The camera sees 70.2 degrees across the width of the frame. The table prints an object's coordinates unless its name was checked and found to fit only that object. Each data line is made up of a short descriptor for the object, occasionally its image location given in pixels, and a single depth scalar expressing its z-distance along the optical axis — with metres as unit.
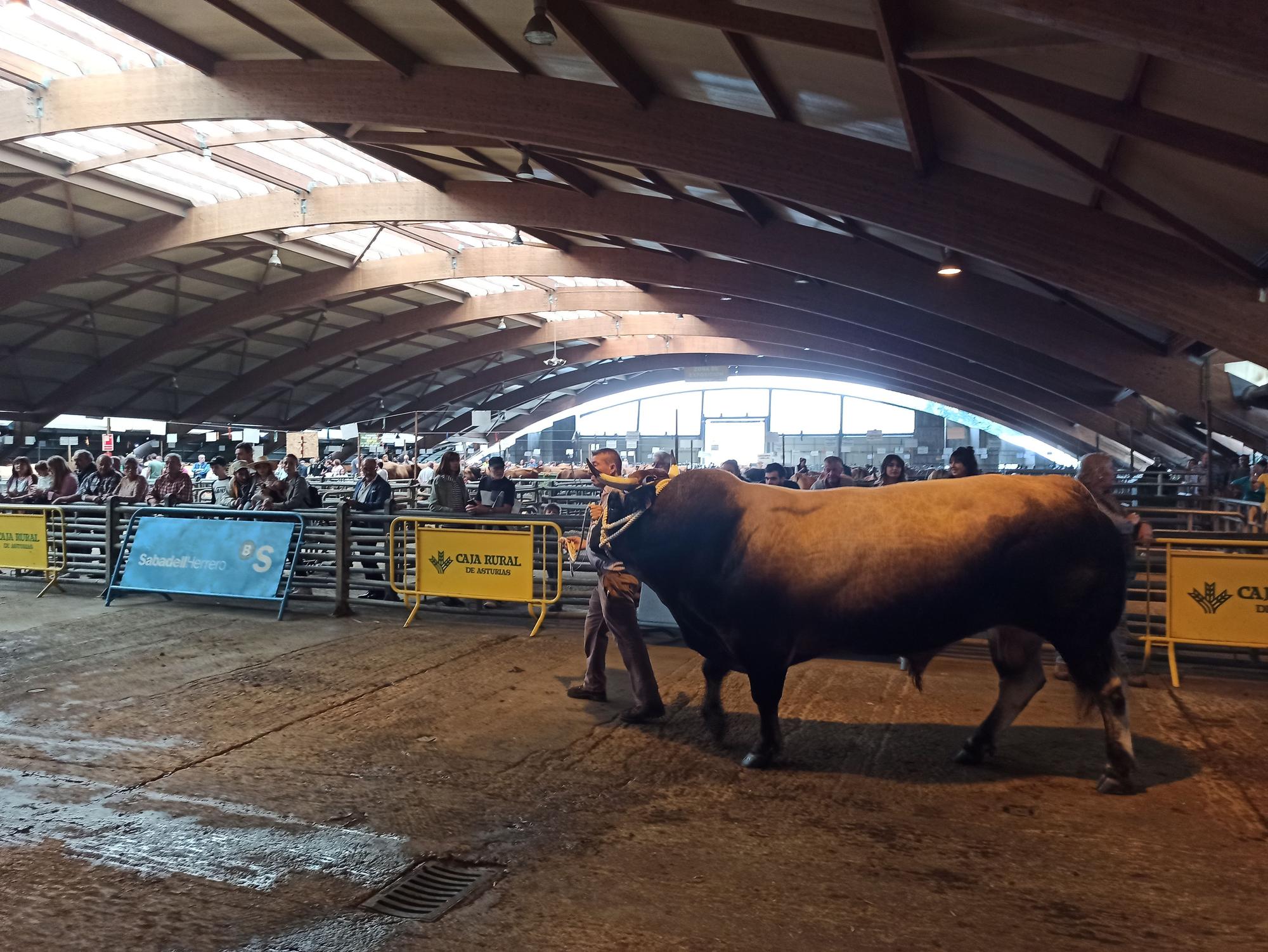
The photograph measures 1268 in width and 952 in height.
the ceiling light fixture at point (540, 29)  9.47
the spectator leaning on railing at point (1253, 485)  14.03
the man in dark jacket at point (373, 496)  11.36
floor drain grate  3.70
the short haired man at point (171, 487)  12.60
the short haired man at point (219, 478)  19.77
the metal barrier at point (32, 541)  12.09
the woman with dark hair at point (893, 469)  10.55
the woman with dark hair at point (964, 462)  9.03
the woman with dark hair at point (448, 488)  11.63
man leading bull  6.33
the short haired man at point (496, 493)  11.90
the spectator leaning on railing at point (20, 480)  14.29
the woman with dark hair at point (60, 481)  13.29
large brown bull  5.07
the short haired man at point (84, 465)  13.74
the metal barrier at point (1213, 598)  7.50
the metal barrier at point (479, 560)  9.73
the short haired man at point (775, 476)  12.84
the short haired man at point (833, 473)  12.00
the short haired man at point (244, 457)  12.93
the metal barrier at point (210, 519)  10.66
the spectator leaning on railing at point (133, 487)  12.66
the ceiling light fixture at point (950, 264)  15.94
